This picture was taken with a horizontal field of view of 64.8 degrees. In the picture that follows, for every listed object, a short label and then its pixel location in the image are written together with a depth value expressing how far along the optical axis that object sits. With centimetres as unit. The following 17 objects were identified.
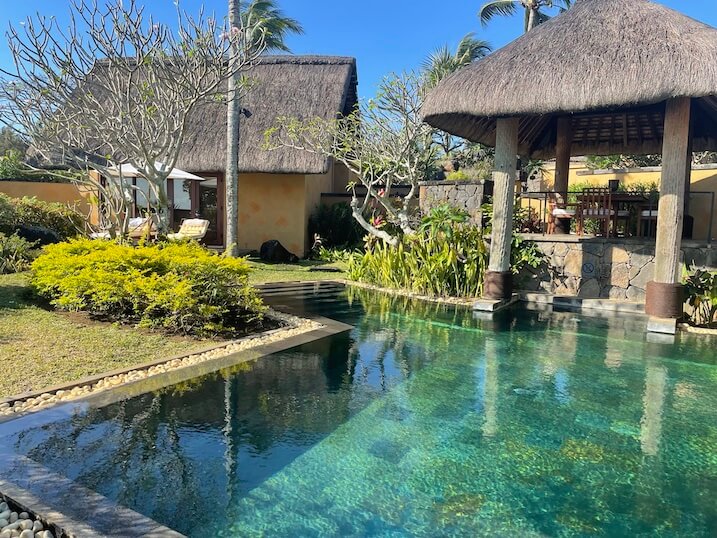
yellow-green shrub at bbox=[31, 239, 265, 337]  657
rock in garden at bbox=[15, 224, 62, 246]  1207
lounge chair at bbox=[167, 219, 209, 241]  1370
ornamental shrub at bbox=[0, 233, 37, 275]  1011
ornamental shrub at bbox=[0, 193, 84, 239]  1194
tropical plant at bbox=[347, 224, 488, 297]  1000
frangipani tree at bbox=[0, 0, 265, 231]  920
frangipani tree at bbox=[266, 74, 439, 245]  1205
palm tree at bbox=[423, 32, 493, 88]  2439
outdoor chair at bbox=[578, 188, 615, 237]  1016
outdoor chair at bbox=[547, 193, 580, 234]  1042
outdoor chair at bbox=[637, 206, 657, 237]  1024
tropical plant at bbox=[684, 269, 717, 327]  781
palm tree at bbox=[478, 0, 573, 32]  1995
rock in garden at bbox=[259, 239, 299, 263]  1421
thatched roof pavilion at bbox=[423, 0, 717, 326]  717
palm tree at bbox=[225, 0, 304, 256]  1216
